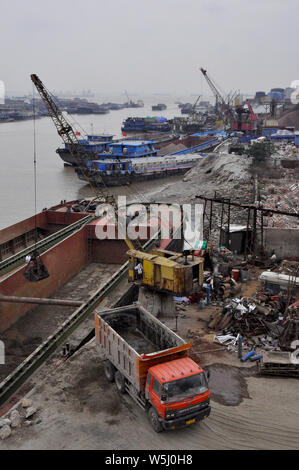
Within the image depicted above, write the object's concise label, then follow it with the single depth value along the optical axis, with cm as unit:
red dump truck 764
